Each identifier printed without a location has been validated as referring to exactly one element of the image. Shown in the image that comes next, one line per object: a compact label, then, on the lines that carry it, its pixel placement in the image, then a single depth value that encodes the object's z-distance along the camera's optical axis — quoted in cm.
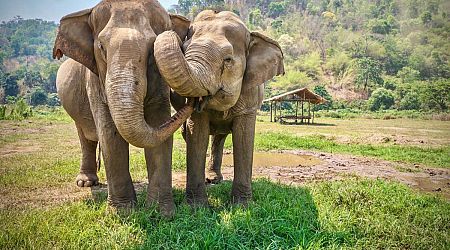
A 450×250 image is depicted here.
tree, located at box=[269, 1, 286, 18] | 14425
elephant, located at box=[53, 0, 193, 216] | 362
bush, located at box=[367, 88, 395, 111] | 4962
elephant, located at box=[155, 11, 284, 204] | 416
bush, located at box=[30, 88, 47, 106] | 5519
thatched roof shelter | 2894
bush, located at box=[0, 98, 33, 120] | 2188
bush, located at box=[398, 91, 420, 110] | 4606
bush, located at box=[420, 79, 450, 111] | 3947
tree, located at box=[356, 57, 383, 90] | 6669
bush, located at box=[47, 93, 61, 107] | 5768
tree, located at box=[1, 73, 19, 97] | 4959
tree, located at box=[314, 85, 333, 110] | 5234
